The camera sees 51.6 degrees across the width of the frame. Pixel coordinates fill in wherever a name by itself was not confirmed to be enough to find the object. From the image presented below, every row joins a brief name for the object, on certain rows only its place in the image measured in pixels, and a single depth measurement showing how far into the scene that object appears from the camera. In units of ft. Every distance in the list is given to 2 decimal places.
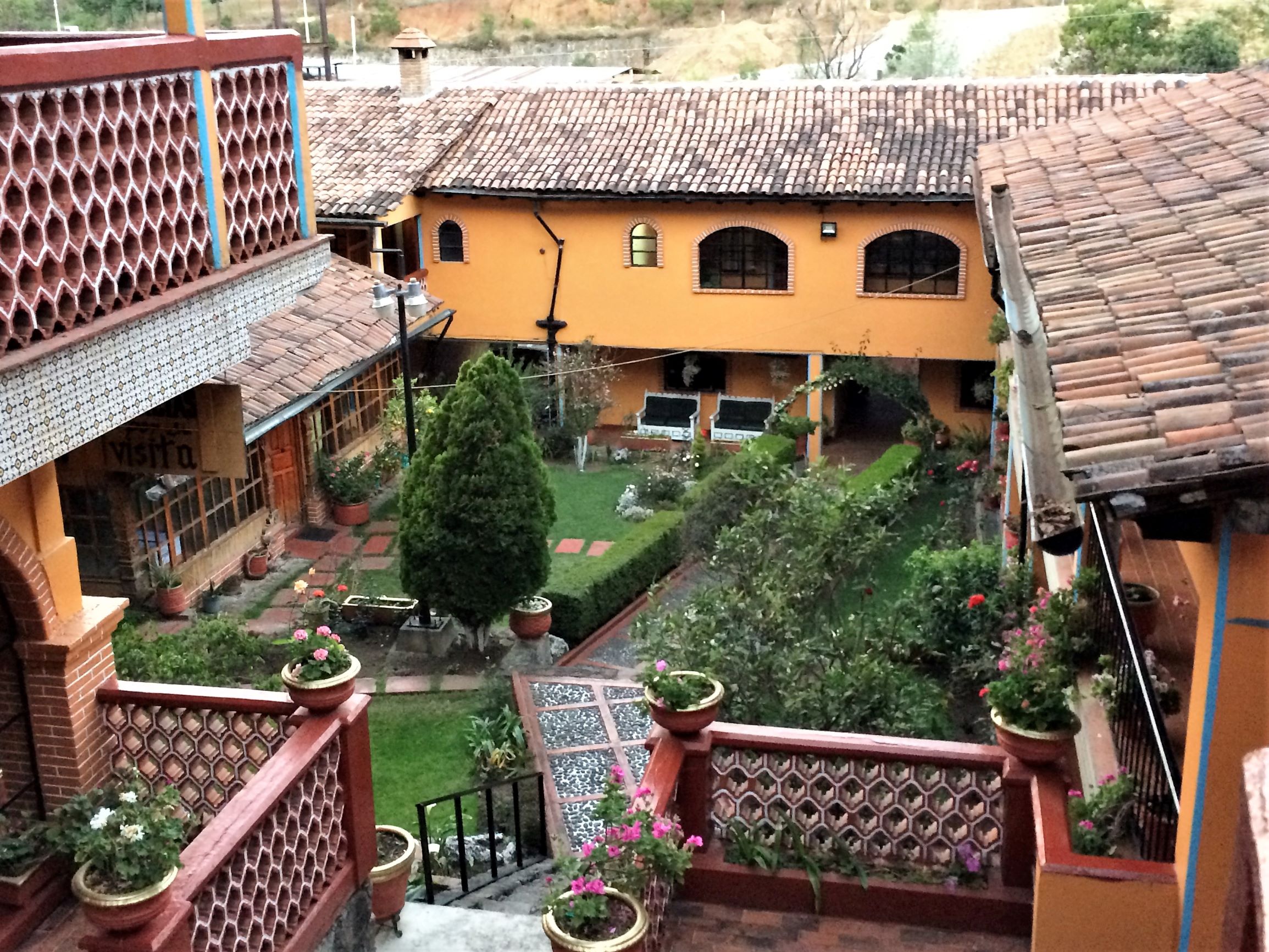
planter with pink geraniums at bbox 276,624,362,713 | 21.20
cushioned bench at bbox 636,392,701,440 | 72.95
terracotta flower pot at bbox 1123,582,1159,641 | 23.16
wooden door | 56.65
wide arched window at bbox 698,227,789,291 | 70.18
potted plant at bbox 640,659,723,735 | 20.62
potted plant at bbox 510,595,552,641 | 45.47
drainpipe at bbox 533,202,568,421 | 71.61
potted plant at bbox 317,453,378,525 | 59.62
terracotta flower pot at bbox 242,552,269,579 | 53.67
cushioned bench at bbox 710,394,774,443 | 71.56
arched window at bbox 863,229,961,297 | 68.13
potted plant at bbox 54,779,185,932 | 16.02
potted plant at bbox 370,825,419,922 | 24.02
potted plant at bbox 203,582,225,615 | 50.08
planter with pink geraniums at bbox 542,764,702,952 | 16.88
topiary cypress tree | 42.60
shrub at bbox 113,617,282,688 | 30.30
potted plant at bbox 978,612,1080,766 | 19.19
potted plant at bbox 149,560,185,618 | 48.60
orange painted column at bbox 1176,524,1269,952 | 13.58
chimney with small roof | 76.13
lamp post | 45.29
